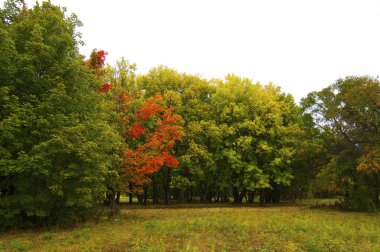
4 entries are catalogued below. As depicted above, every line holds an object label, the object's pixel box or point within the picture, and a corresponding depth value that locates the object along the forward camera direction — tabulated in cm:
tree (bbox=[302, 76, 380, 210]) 2889
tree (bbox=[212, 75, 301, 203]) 4141
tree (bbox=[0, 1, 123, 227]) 1652
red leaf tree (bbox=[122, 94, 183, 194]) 2500
